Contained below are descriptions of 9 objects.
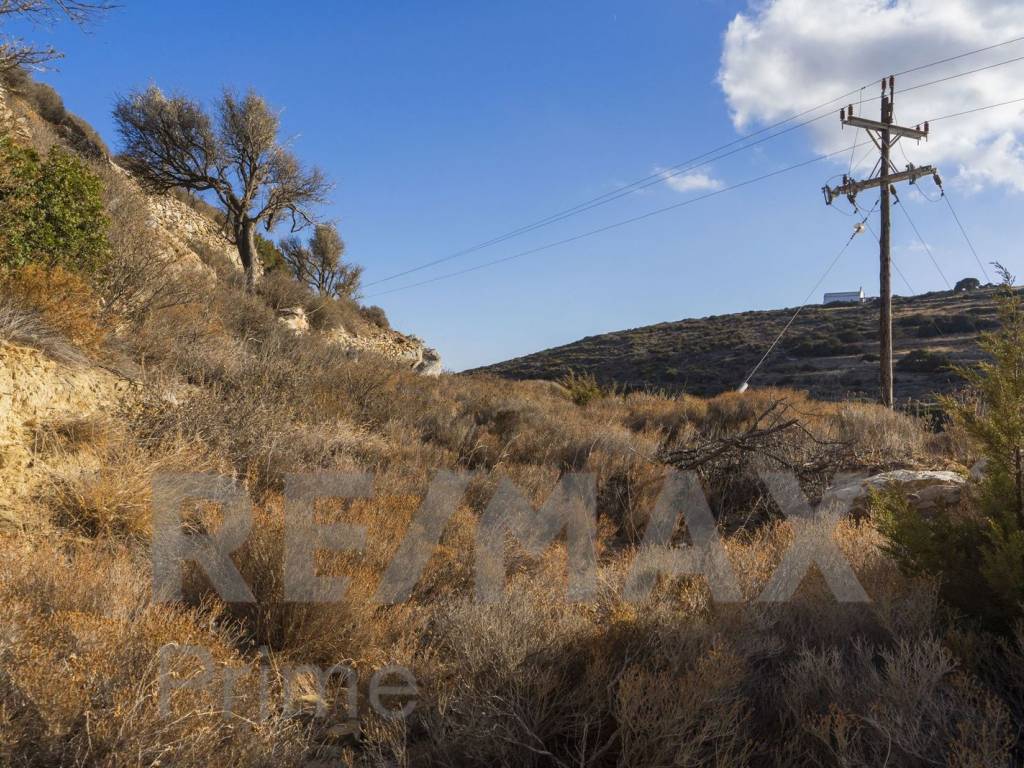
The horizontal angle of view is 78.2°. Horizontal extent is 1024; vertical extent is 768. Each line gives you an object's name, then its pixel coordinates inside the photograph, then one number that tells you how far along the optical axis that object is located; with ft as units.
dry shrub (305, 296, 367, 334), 66.18
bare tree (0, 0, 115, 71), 23.88
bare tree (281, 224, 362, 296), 101.45
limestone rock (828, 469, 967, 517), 19.99
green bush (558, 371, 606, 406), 49.24
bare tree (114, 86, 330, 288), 66.54
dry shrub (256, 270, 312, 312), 60.90
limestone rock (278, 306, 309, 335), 55.88
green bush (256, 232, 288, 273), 90.71
